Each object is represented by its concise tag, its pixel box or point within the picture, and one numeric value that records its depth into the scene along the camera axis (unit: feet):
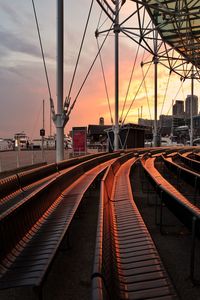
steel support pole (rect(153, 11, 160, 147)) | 73.57
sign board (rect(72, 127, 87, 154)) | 40.02
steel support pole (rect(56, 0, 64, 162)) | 25.55
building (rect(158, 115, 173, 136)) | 202.67
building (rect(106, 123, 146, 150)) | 61.84
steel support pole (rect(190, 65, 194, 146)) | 102.45
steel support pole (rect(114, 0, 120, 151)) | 50.25
